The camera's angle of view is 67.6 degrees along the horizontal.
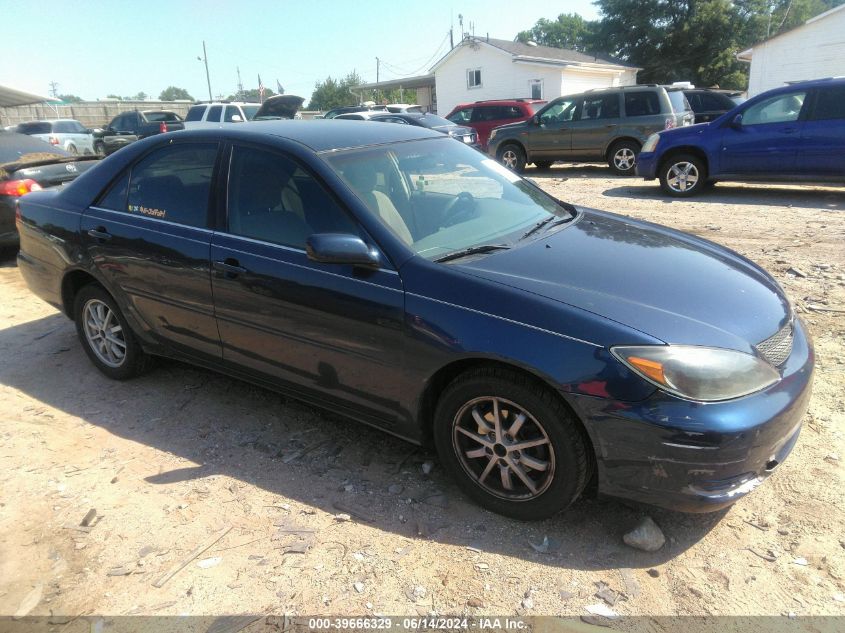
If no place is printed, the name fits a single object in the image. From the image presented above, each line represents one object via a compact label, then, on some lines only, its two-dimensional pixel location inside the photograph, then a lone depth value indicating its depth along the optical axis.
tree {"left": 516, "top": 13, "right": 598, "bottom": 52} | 79.62
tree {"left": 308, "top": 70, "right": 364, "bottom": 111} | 66.00
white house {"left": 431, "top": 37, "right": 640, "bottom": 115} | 30.33
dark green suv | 13.25
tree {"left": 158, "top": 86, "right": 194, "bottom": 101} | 143.60
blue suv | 9.18
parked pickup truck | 20.14
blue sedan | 2.44
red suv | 17.31
